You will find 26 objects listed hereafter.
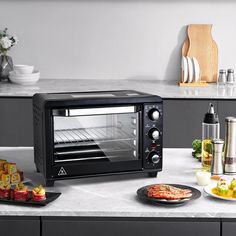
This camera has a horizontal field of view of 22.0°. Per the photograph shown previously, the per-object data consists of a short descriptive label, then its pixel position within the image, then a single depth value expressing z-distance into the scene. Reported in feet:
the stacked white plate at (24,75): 15.43
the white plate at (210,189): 6.80
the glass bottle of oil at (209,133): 8.18
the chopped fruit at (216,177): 7.79
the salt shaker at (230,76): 15.80
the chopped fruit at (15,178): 7.41
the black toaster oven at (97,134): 7.36
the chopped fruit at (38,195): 6.75
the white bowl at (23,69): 15.46
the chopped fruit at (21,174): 7.55
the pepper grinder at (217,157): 7.80
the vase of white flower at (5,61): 16.07
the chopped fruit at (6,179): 7.25
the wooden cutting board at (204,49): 16.31
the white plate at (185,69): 15.78
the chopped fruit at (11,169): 7.46
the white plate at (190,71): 15.78
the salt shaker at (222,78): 15.85
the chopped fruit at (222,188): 6.94
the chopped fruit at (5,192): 6.92
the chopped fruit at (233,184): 7.02
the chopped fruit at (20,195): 6.80
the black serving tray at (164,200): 6.63
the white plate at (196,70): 15.79
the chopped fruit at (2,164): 7.59
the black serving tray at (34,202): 6.68
